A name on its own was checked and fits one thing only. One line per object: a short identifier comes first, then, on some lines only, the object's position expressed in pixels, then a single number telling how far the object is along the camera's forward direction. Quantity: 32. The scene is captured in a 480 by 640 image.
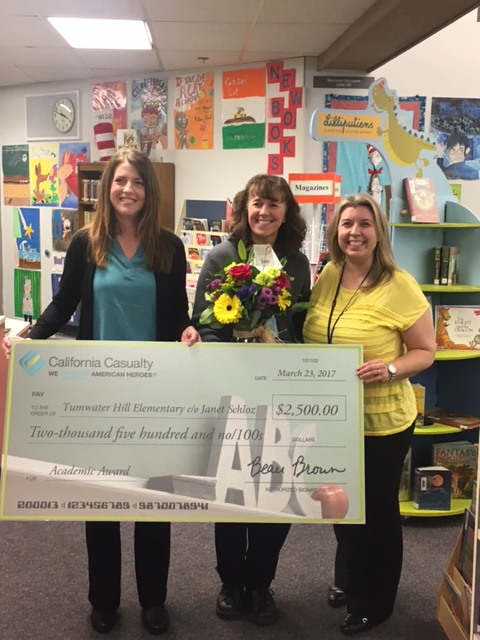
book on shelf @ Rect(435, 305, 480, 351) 3.11
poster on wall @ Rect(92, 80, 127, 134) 5.41
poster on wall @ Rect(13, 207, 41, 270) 6.27
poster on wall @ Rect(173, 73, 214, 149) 4.96
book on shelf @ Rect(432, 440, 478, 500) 3.15
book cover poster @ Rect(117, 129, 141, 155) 5.27
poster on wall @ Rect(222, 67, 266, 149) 4.68
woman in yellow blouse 1.92
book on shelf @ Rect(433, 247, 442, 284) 3.11
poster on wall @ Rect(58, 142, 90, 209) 5.79
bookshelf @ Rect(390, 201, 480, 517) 3.03
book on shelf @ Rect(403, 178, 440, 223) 3.02
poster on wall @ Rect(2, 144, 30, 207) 6.25
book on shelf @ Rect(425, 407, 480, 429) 3.04
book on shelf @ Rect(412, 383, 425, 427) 3.06
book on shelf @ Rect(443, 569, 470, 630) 2.01
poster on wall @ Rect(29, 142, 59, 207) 6.01
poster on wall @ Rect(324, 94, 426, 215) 4.33
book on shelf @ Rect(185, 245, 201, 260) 4.92
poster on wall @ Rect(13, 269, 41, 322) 6.36
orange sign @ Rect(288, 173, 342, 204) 3.36
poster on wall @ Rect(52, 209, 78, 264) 5.95
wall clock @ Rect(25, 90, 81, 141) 5.78
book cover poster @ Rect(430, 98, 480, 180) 4.31
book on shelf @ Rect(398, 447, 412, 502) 3.09
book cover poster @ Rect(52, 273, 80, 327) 6.14
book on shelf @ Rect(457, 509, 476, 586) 2.02
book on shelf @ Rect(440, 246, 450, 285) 3.09
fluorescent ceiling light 3.84
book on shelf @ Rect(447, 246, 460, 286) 3.08
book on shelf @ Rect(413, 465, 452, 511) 3.02
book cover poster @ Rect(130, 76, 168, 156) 5.23
